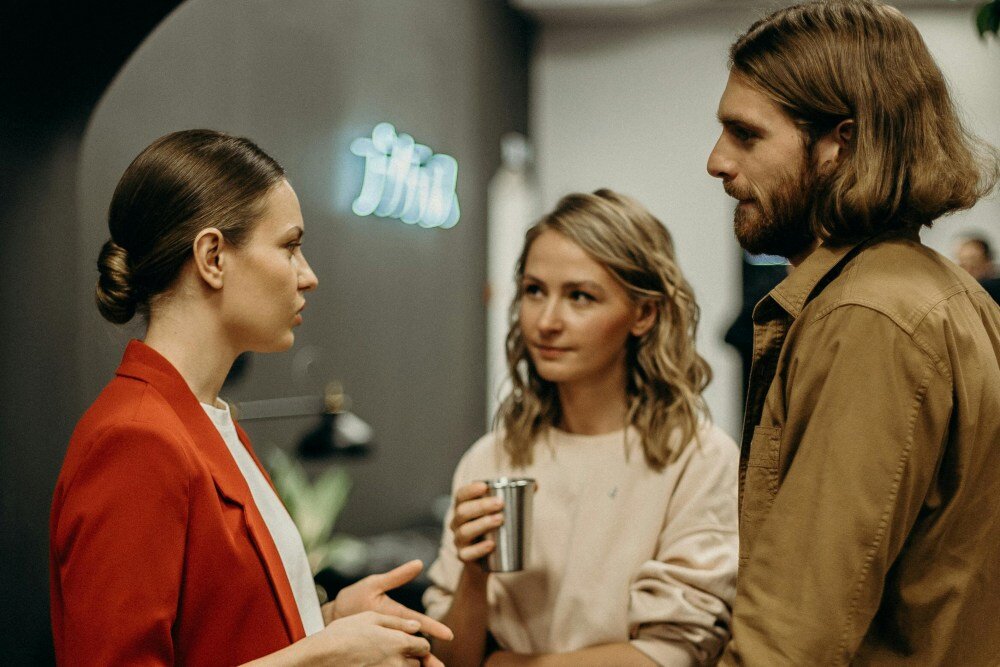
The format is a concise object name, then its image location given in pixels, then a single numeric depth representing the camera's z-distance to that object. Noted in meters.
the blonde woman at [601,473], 1.73
